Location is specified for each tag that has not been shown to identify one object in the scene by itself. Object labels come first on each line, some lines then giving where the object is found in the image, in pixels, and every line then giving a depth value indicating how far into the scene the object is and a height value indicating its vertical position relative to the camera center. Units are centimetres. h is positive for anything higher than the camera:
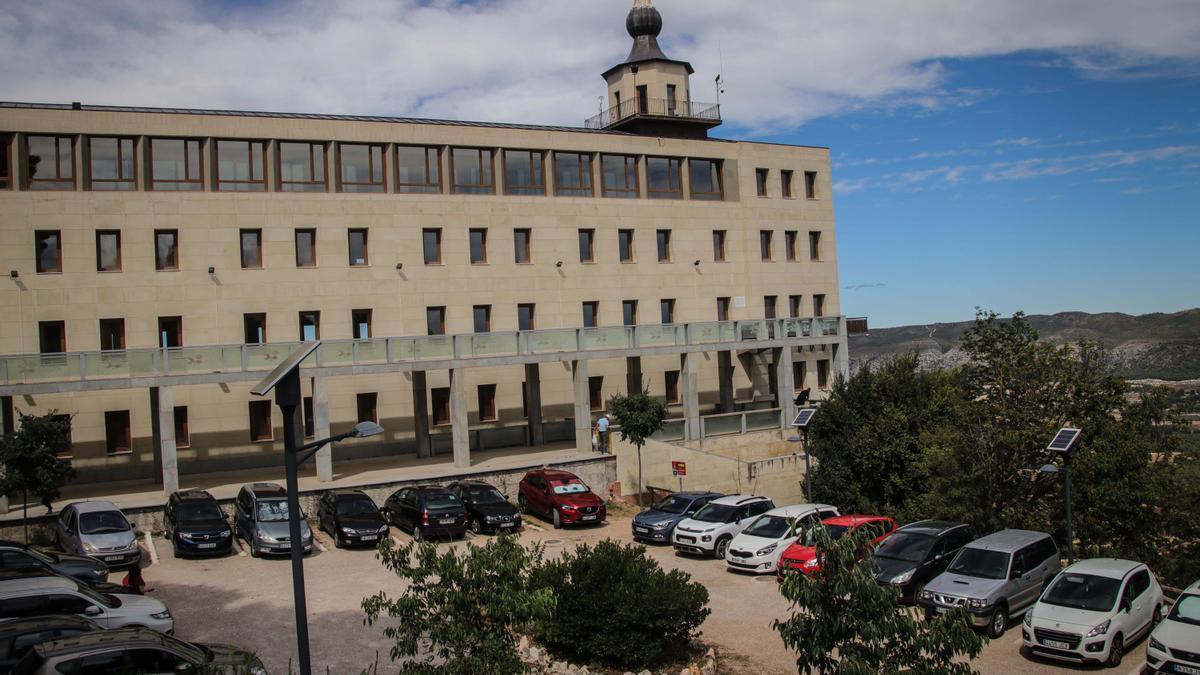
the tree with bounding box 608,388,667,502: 3219 -240
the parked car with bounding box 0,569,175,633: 1510 -387
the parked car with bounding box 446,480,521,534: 2645 -456
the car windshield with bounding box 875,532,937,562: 1948 -461
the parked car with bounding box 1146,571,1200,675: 1396 -498
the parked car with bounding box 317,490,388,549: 2450 -436
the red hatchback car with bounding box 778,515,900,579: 1992 -471
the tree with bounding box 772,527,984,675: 966 -313
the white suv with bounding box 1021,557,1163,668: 1514 -491
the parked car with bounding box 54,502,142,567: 2181 -399
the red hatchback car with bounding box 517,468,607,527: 2764 -460
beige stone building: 3178 +351
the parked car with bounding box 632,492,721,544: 2508 -475
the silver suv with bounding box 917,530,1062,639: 1689 -477
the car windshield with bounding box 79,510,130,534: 2251 -377
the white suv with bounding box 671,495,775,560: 2333 -468
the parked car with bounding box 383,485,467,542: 2533 -441
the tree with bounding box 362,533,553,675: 1084 -307
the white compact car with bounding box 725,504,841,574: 2162 -478
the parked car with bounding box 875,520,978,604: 1881 -469
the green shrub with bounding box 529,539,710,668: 1527 -443
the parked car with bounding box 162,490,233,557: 2325 -413
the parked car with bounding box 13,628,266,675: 1146 -369
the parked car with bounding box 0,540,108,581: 1839 -392
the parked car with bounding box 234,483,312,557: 2341 -415
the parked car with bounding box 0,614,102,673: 1280 -376
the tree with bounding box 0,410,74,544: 2434 -229
